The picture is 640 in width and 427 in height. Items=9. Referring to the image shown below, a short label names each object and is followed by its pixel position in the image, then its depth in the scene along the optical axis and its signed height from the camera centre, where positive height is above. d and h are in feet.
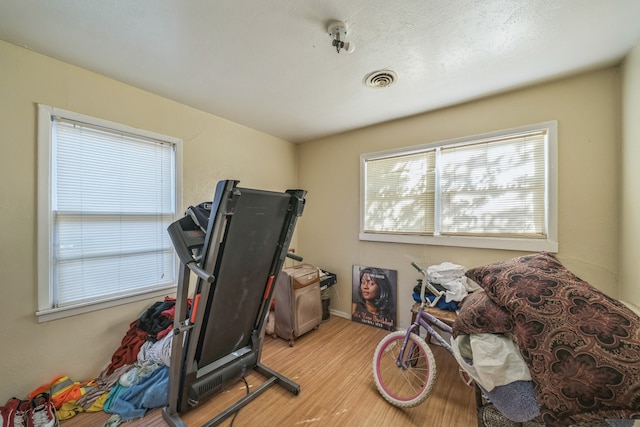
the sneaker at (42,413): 4.75 -4.27
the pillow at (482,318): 3.77 -1.82
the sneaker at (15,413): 4.63 -4.17
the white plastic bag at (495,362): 3.50 -2.35
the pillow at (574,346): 2.73 -1.74
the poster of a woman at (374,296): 9.08 -3.42
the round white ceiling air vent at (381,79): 6.06 +3.72
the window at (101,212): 5.60 +0.07
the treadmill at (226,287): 4.45 -1.66
